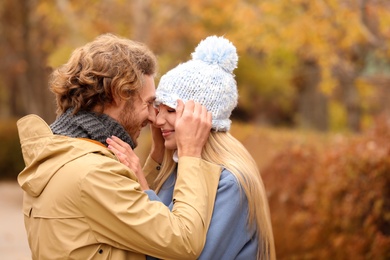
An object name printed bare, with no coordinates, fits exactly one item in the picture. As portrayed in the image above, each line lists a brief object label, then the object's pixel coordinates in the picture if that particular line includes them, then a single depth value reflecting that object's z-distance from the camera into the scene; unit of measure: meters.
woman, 3.32
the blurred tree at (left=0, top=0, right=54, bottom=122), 18.73
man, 2.99
